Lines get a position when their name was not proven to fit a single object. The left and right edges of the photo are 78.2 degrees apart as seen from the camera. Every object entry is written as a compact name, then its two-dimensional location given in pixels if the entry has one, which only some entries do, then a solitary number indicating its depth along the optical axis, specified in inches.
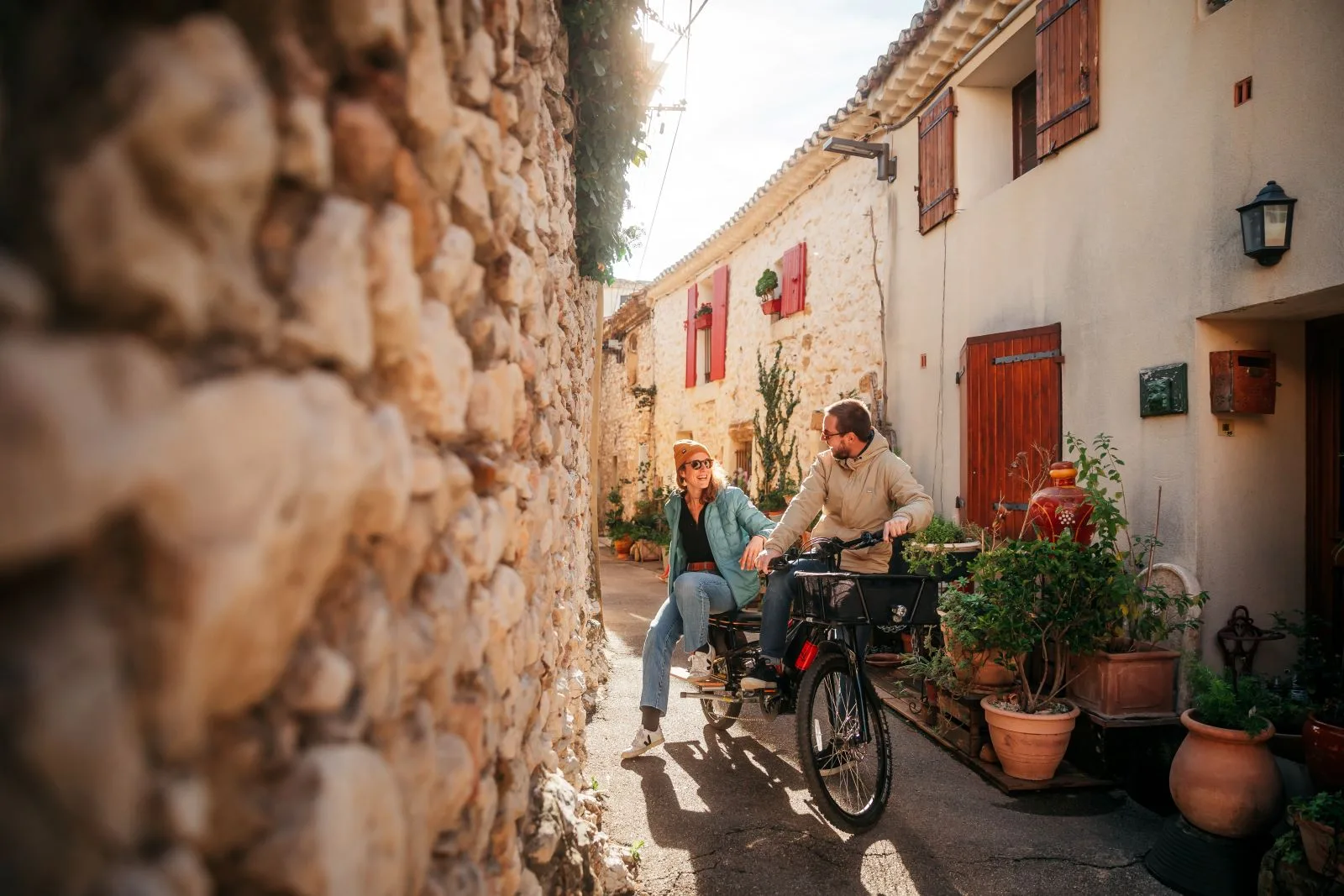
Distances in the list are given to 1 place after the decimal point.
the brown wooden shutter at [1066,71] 207.8
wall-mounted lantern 152.1
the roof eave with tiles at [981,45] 236.7
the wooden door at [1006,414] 224.2
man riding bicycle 151.8
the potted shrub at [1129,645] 158.2
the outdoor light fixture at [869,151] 312.5
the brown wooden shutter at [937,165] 269.6
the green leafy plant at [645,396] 637.3
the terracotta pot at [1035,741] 154.3
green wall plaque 177.2
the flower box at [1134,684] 157.9
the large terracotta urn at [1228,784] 122.0
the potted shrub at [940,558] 164.4
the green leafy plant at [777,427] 389.7
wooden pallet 153.4
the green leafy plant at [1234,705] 127.6
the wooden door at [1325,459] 171.2
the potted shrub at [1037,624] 155.4
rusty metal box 168.9
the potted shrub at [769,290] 408.8
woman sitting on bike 165.2
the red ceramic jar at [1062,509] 175.5
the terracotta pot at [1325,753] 111.7
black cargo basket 135.5
